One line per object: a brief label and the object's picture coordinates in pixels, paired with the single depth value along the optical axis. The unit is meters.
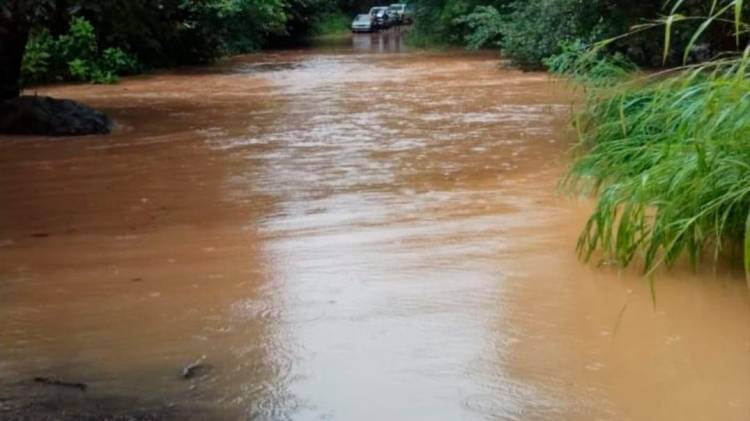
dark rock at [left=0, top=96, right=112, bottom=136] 13.27
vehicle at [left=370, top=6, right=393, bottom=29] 57.62
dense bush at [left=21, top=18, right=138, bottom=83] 22.34
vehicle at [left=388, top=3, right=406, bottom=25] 61.56
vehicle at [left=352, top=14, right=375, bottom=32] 55.34
